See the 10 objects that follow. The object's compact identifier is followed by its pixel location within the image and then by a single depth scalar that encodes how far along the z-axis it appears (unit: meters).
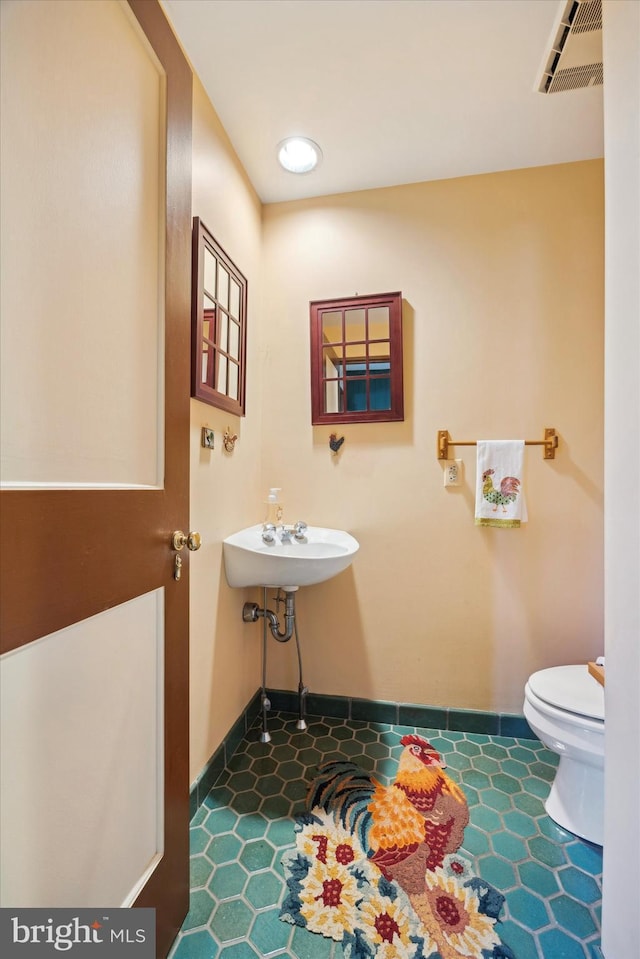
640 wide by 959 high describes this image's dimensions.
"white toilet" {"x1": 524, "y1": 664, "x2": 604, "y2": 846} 1.23
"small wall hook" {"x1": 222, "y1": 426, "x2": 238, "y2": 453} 1.58
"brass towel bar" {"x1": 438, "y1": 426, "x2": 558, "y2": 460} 1.73
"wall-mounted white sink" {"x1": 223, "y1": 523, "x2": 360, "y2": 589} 1.51
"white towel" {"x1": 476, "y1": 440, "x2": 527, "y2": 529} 1.72
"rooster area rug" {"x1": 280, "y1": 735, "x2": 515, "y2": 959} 0.97
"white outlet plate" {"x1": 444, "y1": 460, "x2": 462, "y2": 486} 1.82
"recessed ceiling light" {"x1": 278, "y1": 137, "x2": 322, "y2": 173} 1.64
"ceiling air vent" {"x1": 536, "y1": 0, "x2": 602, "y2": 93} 1.17
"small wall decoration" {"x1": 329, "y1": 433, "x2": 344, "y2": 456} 1.91
